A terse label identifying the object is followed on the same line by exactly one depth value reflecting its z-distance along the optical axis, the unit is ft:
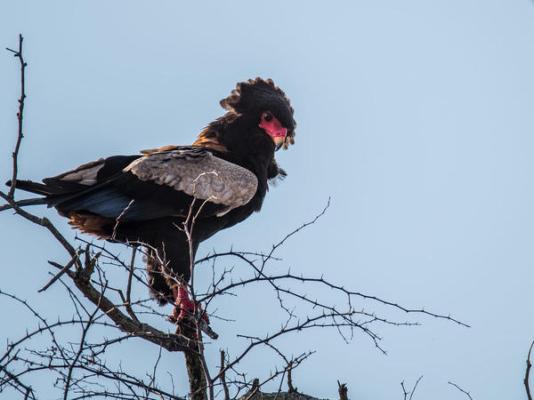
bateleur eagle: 47.47
